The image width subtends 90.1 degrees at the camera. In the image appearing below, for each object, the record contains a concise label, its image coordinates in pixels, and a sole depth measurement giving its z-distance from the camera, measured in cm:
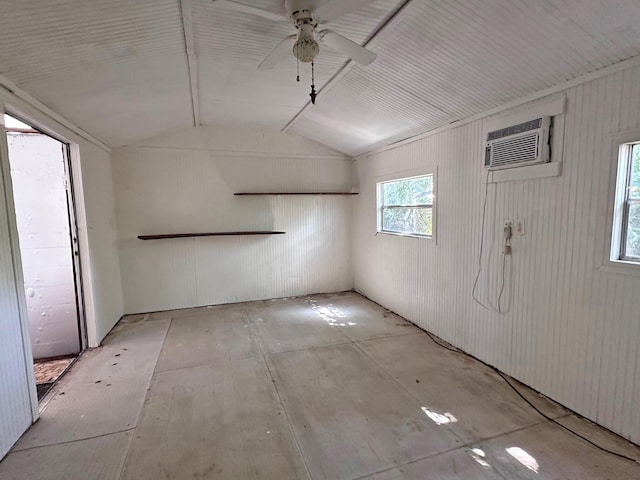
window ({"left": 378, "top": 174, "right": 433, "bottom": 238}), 387
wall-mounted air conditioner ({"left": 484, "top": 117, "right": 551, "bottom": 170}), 238
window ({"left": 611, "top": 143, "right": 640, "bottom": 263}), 197
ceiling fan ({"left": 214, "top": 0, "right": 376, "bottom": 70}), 165
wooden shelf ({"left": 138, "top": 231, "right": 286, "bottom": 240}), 443
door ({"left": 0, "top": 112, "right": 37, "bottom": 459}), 198
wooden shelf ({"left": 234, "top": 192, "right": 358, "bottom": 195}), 497
